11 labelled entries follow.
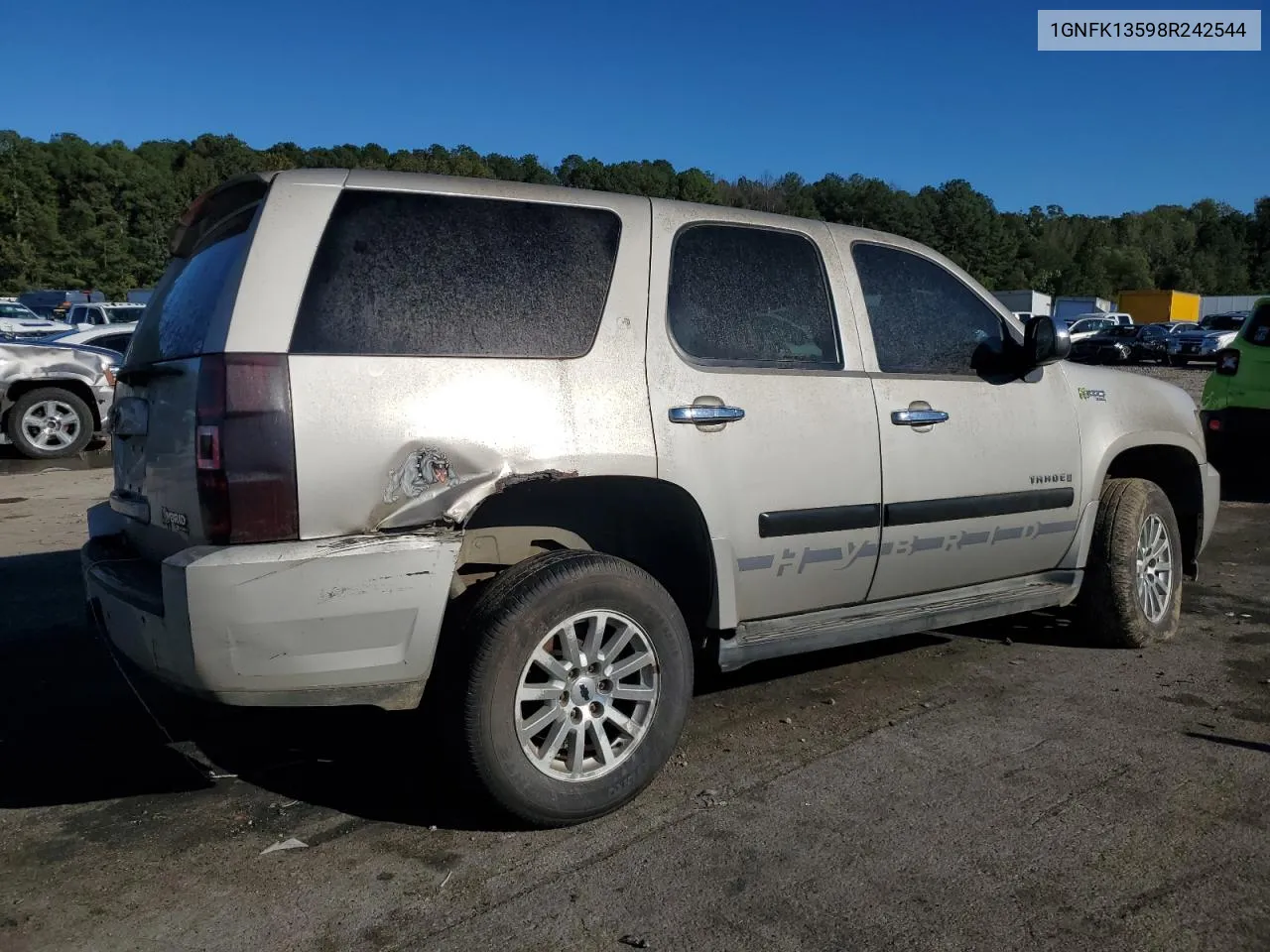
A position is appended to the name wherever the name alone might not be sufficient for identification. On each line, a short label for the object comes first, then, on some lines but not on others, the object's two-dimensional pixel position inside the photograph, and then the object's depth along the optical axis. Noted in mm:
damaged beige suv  2853
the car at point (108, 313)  30750
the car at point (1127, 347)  38031
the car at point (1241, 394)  9188
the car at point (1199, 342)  34656
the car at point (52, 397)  11305
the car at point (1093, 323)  42688
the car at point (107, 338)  15000
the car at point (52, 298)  48562
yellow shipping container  65500
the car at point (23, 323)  26469
